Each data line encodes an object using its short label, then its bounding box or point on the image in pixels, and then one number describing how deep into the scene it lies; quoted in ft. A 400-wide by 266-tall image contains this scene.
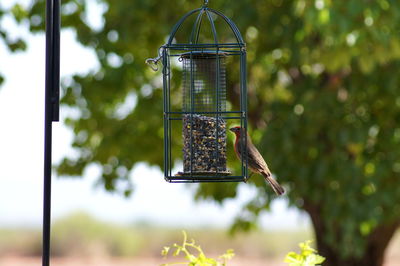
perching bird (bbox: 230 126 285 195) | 31.76
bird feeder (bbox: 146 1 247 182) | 27.78
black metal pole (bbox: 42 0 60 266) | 22.21
